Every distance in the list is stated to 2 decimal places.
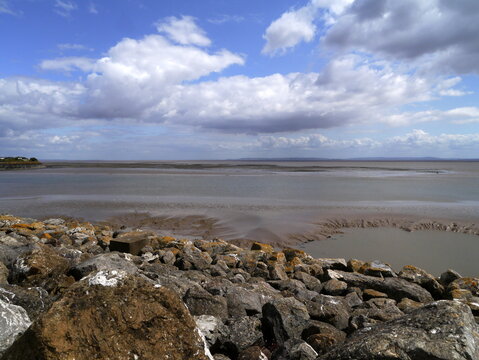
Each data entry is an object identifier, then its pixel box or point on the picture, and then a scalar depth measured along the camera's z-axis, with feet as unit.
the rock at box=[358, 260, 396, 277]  31.63
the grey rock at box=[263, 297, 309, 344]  16.12
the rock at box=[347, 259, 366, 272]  33.14
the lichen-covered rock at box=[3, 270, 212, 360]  9.30
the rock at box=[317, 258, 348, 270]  34.04
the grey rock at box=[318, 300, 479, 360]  9.94
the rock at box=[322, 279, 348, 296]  25.66
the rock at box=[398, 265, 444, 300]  28.30
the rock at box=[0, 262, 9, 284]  17.21
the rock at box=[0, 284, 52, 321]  13.50
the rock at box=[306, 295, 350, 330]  18.24
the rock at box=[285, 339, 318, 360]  12.87
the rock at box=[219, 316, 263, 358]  14.66
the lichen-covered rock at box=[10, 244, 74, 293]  17.52
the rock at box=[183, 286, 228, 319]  17.02
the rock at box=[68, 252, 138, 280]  18.43
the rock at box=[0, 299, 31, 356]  10.72
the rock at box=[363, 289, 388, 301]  25.09
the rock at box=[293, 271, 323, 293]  26.94
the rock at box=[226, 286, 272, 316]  18.17
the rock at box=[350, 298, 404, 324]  18.10
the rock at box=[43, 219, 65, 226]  56.05
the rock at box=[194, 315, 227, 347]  14.40
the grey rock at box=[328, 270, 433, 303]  25.30
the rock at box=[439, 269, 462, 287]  31.09
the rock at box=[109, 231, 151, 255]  32.53
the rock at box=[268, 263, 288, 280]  28.45
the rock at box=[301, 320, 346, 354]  14.67
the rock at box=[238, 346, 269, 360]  13.67
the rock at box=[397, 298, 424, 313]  22.47
